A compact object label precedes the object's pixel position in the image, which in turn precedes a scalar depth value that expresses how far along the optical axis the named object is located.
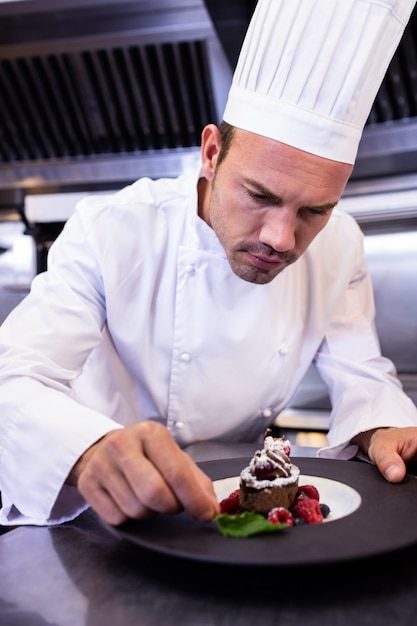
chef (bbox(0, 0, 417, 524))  1.08
